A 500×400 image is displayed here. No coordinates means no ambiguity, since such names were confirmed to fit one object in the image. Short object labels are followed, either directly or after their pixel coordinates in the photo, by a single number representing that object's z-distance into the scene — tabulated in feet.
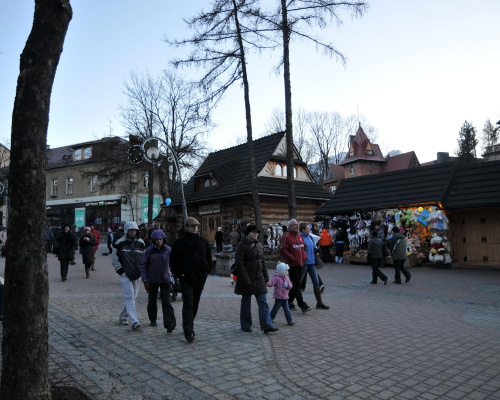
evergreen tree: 213.87
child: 24.44
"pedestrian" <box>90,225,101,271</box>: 56.75
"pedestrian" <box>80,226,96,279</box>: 49.08
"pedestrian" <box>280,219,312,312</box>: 28.32
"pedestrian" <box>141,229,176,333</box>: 23.48
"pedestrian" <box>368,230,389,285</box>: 42.01
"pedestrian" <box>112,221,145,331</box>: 23.98
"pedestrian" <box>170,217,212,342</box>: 21.06
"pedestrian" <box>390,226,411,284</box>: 42.63
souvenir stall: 55.47
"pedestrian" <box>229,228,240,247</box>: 60.03
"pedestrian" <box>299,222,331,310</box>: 29.22
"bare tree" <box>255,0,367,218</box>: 55.72
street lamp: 53.52
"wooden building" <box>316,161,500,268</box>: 53.36
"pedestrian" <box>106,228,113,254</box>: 66.53
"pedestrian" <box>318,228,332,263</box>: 67.15
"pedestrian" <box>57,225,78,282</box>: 45.62
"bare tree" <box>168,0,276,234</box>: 57.36
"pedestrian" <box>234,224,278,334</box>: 22.55
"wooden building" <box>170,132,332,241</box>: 84.53
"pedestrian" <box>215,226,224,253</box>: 77.20
